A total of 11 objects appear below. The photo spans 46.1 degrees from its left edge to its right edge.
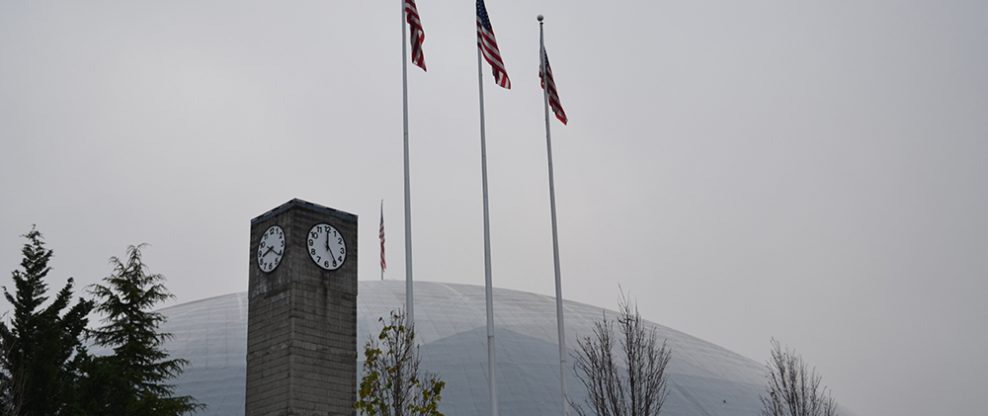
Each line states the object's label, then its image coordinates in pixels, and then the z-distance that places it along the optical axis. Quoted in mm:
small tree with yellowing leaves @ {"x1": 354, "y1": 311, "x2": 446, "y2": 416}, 22922
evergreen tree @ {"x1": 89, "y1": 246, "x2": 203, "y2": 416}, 32094
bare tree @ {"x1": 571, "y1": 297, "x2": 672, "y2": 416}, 28844
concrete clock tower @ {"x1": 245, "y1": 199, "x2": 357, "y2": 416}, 22938
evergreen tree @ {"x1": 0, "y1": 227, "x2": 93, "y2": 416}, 24312
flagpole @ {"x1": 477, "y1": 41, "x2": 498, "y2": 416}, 27156
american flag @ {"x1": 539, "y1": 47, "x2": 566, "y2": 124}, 30984
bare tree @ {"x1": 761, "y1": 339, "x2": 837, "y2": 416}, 37572
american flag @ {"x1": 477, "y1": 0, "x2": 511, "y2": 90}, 30188
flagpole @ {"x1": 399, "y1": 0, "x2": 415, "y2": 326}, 26406
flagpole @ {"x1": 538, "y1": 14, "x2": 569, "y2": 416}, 28219
